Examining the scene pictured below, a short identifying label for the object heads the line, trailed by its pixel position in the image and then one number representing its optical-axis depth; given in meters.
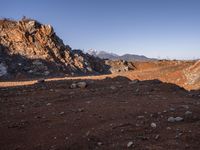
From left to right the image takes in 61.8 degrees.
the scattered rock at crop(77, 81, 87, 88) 7.80
